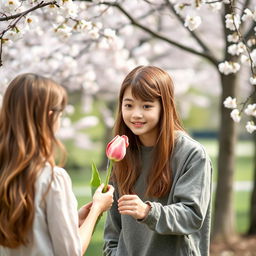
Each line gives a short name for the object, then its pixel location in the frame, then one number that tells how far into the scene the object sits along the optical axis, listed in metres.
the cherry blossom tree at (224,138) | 11.30
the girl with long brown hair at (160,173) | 5.17
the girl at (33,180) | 4.48
